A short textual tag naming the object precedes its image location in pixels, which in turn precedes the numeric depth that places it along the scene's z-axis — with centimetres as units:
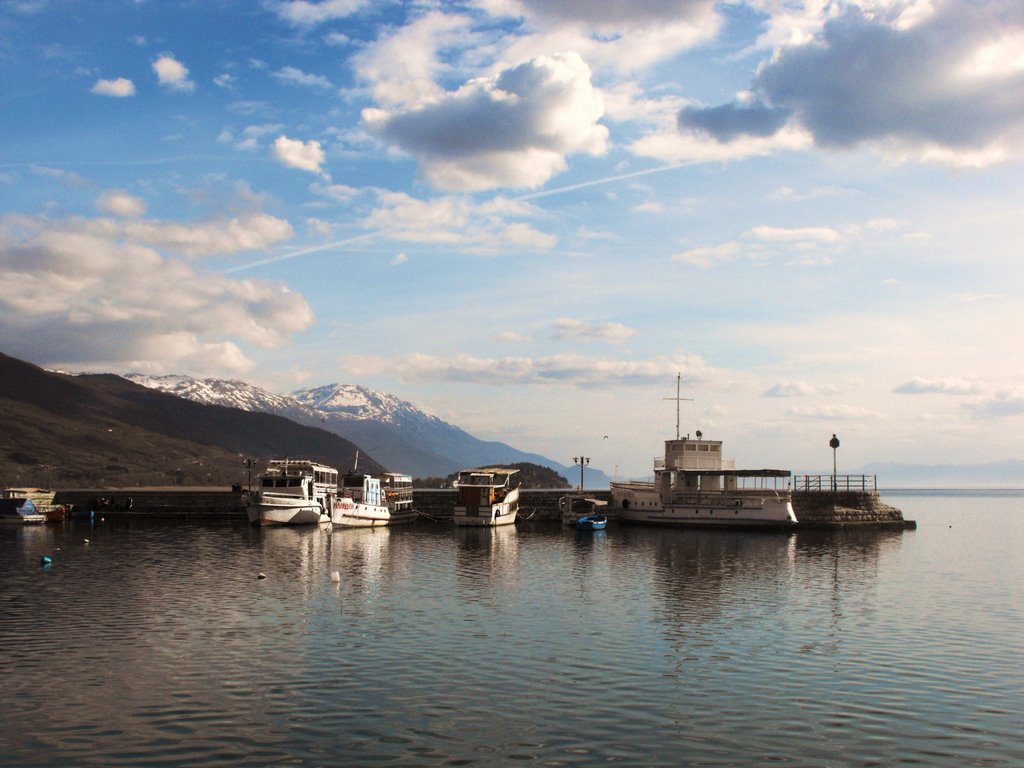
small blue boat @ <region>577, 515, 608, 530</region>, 9762
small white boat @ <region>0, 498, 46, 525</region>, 9925
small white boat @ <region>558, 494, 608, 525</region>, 11043
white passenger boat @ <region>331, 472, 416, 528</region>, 9781
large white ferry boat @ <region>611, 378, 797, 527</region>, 9775
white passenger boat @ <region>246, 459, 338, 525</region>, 9394
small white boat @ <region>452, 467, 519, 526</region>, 10044
